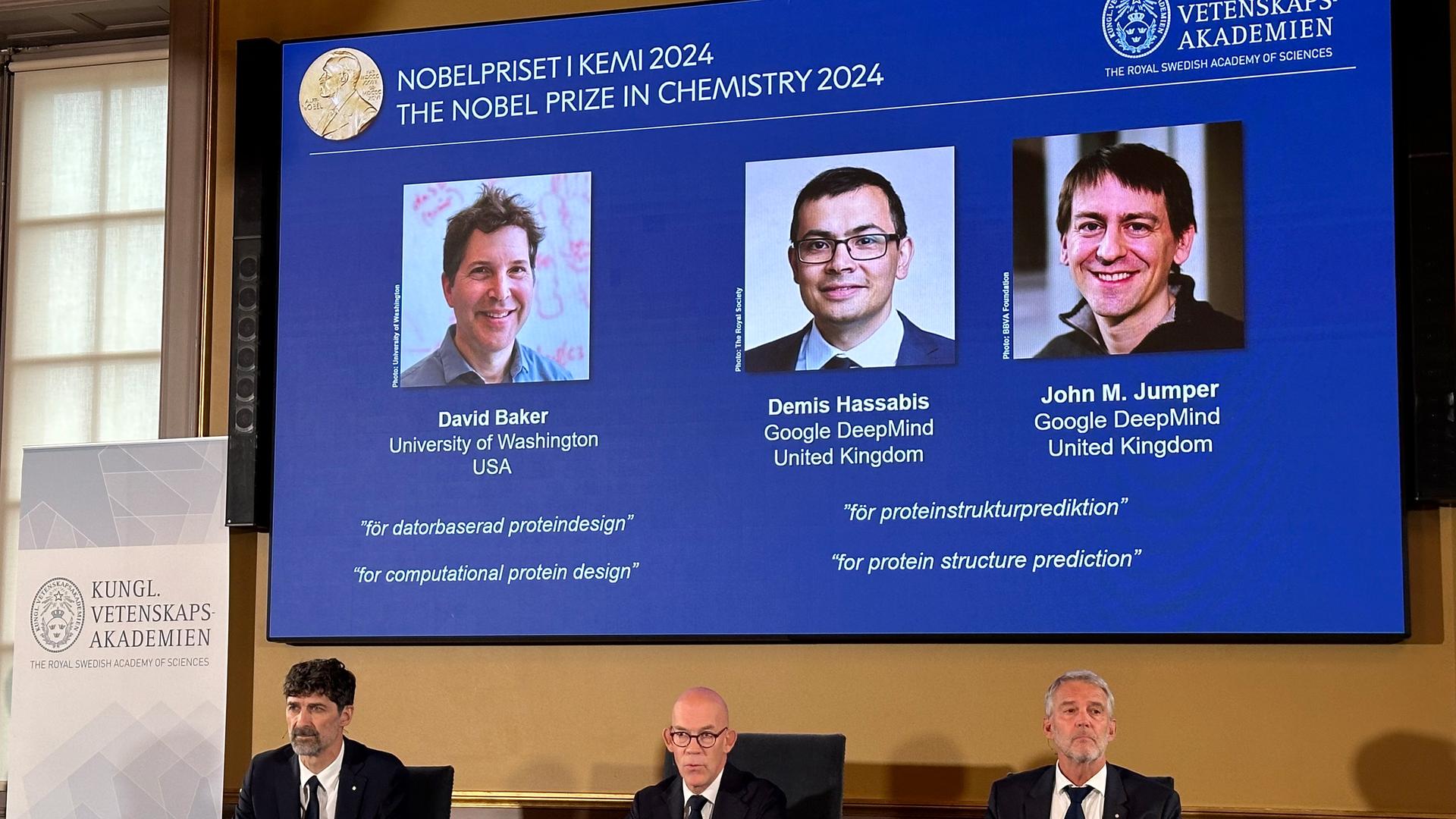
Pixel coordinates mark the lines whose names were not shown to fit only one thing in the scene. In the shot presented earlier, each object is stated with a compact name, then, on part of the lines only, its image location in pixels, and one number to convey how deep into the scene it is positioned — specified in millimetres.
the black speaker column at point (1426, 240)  4176
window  5938
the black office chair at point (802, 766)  3908
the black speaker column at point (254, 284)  5098
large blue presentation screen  4379
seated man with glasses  3684
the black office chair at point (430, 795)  3984
